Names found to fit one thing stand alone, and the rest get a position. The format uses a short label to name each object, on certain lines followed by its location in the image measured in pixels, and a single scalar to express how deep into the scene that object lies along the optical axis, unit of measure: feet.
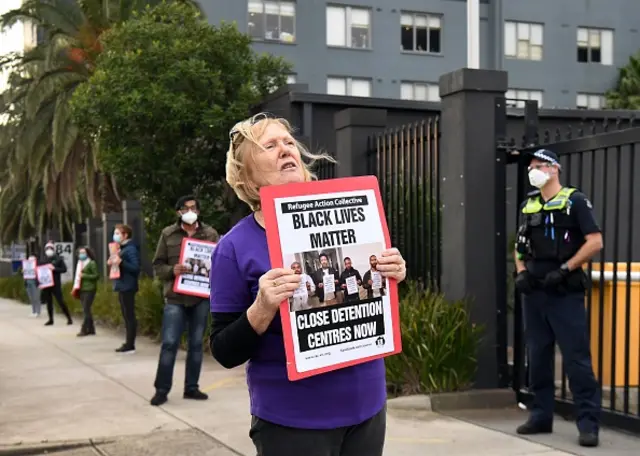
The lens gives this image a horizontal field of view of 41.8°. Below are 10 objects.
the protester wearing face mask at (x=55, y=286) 59.31
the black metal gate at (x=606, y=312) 20.90
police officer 19.42
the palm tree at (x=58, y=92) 63.05
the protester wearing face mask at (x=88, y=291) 51.26
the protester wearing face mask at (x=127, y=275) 39.40
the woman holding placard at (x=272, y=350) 8.95
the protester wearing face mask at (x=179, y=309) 26.48
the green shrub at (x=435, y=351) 24.39
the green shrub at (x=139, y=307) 46.16
